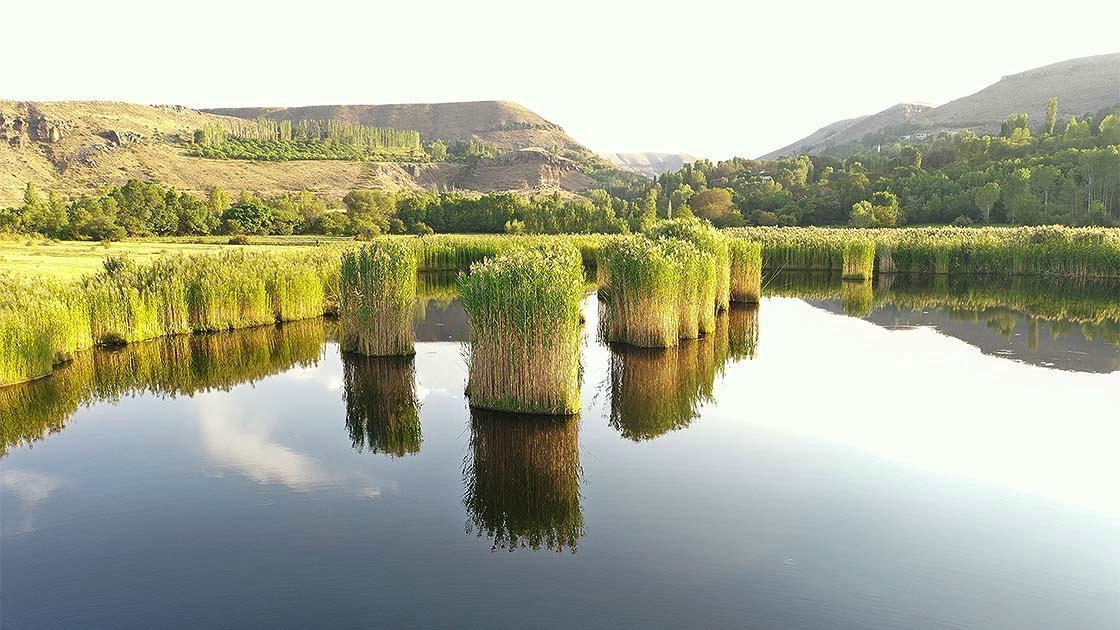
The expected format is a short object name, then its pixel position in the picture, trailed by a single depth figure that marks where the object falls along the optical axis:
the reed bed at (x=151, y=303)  14.80
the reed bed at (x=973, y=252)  38.19
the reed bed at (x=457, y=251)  41.50
